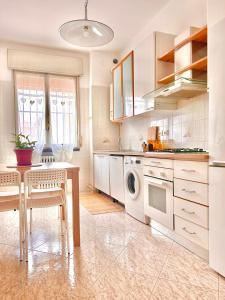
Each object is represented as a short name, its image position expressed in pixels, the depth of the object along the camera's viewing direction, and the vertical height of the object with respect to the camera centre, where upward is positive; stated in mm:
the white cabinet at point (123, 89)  3602 +938
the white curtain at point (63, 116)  4453 +565
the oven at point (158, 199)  2209 -578
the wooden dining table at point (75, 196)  2178 -504
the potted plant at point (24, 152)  2486 -80
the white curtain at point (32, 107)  4227 +716
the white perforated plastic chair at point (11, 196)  1864 -469
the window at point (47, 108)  4250 +714
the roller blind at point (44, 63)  4152 +1558
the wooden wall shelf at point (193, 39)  2254 +1100
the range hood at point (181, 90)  2295 +585
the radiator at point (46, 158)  4293 -251
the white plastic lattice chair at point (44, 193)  1939 -461
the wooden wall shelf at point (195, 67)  2253 +803
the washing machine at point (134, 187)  2770 -548
